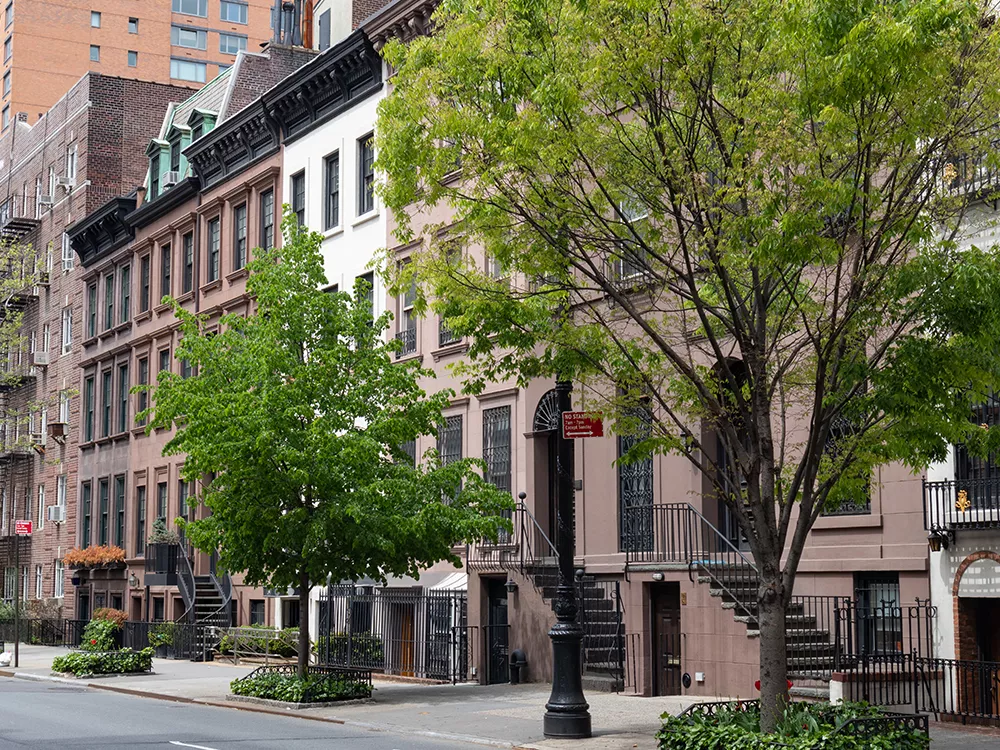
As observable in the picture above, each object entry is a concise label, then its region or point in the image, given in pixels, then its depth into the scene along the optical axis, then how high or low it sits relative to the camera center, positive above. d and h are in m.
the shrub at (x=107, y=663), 30.21 -2.32
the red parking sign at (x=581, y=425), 16.77 +1.52
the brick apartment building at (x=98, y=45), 85.25 +31.62
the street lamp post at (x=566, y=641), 17.12 -1.11
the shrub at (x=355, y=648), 28.60 -1.95
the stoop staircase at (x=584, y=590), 23.27 -0.67
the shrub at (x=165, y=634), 37.69 -2.13
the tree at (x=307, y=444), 22.28 +1.76
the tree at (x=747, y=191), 13.54 +3.84
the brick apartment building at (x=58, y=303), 51.97 +9.86
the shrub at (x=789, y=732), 13.54 -1.82
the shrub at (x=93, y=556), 45.34 -0.01
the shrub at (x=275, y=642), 32.16 -2.06
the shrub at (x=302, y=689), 22.47 -2.19
